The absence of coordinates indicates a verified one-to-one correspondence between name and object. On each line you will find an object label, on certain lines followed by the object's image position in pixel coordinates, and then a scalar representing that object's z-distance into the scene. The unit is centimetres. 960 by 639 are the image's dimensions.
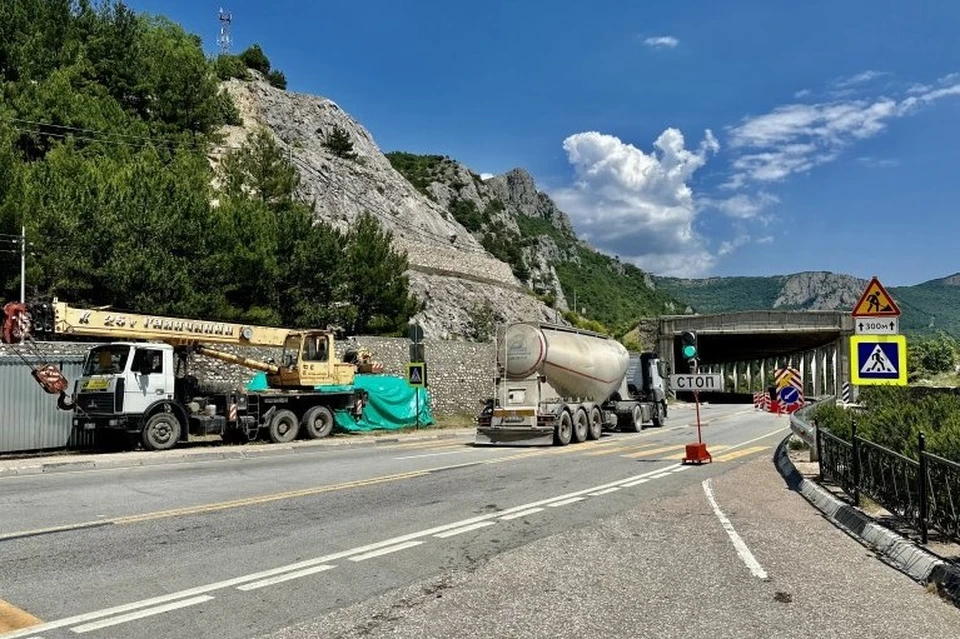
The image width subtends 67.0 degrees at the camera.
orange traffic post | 1673
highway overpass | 6153
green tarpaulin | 2642
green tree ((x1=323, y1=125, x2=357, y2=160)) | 8188
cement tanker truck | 2214
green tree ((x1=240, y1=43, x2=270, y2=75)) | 9381
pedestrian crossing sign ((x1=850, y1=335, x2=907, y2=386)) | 1145
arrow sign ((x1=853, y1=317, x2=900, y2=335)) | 1157
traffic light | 1769
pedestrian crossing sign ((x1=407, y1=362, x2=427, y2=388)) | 2707
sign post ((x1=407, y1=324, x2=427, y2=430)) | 2714
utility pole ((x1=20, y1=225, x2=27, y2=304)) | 2228
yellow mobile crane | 1794
